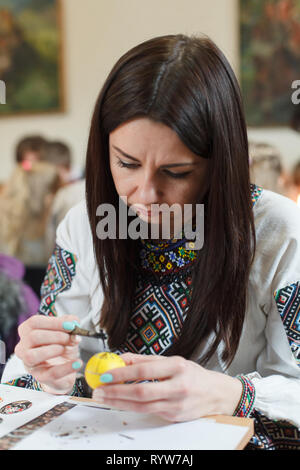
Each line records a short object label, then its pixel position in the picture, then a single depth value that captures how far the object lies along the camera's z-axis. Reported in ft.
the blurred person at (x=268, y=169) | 10.37
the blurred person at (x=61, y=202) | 12.67
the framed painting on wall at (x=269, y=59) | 16.34
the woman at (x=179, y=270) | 3.58
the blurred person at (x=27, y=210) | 13.88
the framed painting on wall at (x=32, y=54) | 19.25
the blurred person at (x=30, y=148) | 16.97
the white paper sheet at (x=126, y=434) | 3.02
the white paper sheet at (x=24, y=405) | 3.32
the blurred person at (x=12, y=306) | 7.27
